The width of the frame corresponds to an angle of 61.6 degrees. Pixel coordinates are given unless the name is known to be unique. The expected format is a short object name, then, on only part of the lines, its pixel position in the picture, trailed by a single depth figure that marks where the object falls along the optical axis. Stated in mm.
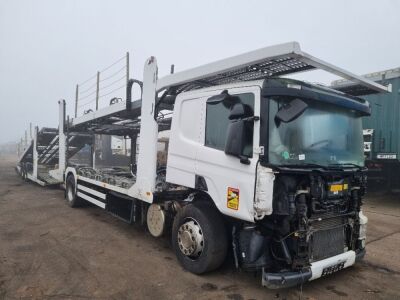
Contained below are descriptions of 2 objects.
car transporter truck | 3537
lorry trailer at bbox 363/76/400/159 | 9477
